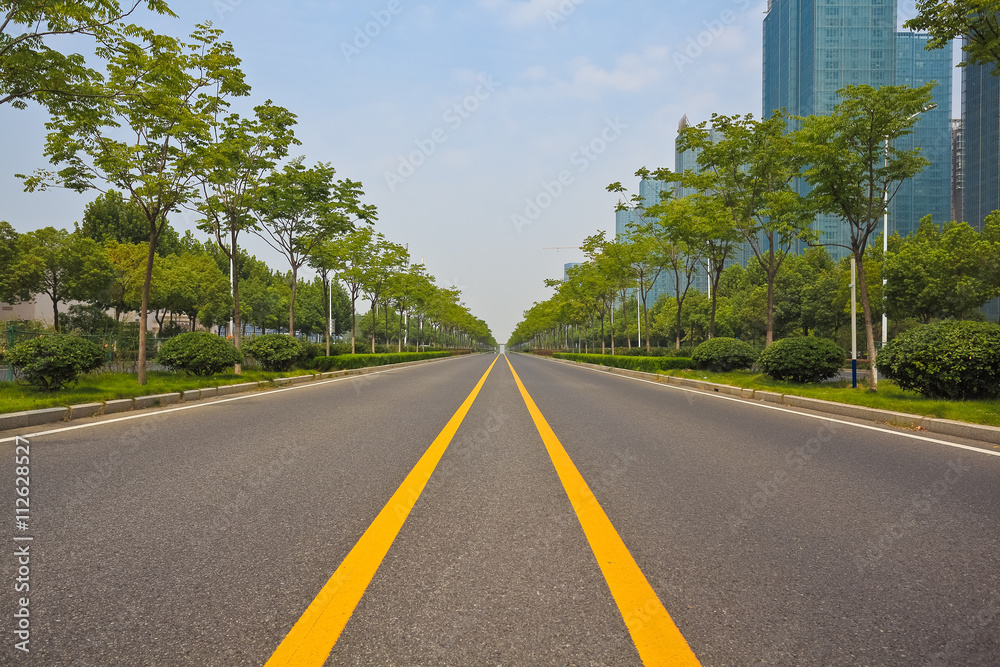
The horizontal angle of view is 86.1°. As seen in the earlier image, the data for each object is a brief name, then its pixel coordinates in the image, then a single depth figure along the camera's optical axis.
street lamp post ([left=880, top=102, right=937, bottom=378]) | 12.17
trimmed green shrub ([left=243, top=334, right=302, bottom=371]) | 18.80
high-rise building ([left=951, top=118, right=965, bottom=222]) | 90.81
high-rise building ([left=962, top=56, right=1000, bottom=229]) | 74.12
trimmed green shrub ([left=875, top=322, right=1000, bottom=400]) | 9.10
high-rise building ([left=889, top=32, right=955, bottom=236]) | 97.31
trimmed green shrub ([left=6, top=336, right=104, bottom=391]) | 9.72
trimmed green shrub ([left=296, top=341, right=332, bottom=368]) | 21.01
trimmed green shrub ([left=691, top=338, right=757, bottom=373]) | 19.50
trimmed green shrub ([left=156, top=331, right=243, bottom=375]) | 14.25
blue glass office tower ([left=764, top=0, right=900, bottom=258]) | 114.12
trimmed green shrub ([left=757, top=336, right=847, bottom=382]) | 13.84
